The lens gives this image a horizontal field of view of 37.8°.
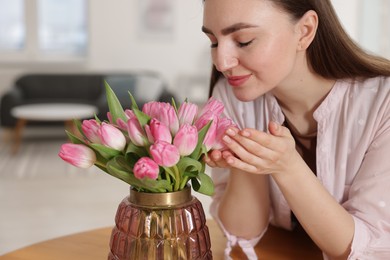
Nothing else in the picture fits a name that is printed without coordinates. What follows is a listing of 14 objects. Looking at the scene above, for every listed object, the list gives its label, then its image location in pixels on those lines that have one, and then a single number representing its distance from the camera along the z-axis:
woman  1.13
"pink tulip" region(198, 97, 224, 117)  0.93
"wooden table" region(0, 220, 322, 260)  1.29
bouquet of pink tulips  0.84
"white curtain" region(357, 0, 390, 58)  6.07
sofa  6.39
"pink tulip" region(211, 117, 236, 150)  0.92
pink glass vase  0.92
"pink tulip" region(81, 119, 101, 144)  0.90
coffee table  5.36
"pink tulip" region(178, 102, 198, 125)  0.91
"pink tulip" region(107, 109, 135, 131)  0.93
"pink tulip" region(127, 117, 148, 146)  0.87
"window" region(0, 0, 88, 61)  7.08
